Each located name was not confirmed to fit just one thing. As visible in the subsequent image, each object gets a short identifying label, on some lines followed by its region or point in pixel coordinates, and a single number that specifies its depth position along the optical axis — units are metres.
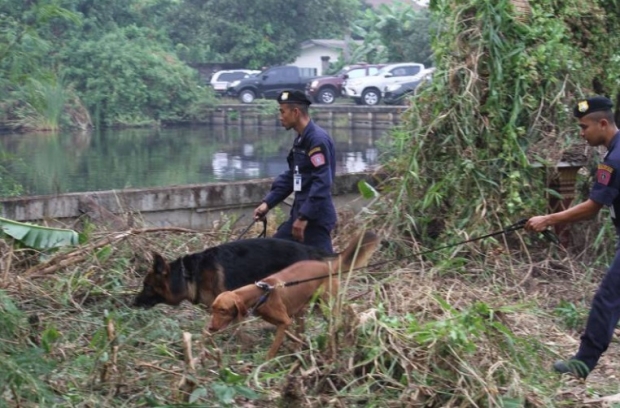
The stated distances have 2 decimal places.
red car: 44.81
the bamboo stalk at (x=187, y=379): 5.54
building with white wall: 58.41
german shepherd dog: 7.32
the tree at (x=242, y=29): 55.31
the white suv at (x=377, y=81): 41.59
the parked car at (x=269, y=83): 46.66
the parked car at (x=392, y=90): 39.94
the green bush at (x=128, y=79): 40.34
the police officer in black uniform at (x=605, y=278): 6.43
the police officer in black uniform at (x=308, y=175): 8.07
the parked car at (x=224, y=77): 49.19
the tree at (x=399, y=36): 49.41
